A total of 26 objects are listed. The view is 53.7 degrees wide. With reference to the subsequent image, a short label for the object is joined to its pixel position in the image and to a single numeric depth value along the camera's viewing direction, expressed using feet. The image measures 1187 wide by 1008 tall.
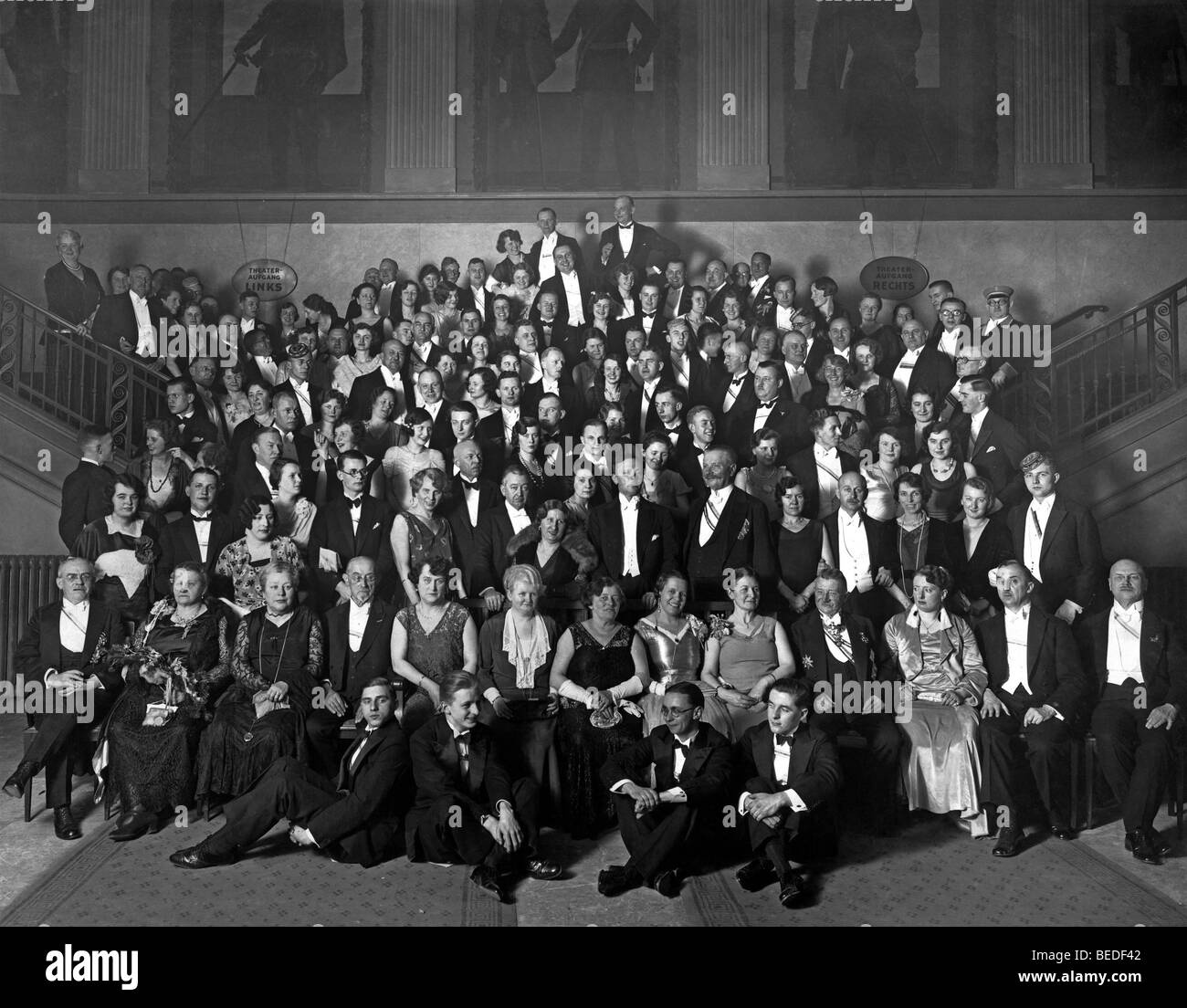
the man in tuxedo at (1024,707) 16.26
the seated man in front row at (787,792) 14.55
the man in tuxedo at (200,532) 19.29
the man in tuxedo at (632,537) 19.16
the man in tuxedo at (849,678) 16.38
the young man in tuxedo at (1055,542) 18.88
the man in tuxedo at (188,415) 23.45
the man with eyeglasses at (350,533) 19.39
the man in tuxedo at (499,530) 19.25
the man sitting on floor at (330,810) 15.12
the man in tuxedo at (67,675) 16.49
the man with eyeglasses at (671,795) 14.58
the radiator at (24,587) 23.08
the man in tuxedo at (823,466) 20.68
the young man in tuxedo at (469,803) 14.80
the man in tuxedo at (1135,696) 15.79
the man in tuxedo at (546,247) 29.40
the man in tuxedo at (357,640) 17.19
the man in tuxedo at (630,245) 29.76
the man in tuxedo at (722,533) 19.11
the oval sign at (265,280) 33.83
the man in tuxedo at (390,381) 24.03
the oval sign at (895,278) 33.53
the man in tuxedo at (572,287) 27.58
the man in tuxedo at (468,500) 19.47
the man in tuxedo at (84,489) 21.52
